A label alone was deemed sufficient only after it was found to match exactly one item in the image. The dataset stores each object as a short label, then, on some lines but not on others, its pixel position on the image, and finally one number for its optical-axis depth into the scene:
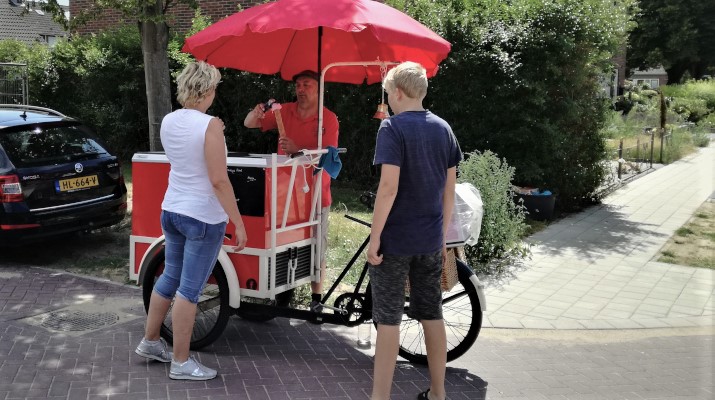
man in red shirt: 5.08
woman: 3.82
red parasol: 4.29
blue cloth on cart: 4.78
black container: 9.70
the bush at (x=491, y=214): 7.17
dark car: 6.51
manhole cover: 5.11
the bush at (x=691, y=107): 33.56
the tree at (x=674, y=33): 42.75
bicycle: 4.48
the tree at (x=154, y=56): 8.35
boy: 3.48
